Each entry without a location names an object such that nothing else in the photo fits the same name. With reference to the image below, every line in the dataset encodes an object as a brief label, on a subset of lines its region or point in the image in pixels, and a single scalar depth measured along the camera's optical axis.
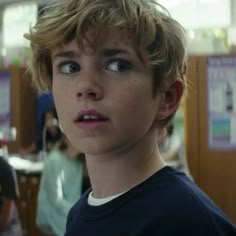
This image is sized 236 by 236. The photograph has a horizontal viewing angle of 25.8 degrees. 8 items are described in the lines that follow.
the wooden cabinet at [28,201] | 3.87
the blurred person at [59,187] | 2.82
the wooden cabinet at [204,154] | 3.33
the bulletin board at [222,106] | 3.34
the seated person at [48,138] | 4.20
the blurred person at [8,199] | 2.68
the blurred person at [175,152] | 3.38
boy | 0.78
